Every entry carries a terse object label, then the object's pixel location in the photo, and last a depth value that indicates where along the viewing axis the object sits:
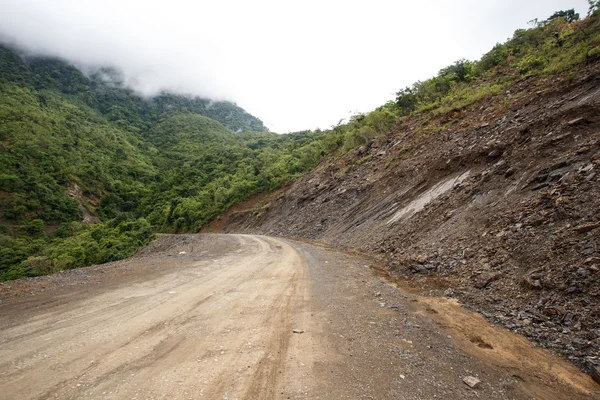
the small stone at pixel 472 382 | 3.46
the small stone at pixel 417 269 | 8.84
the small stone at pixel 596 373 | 3.52
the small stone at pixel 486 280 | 6.53
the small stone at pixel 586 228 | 5.87
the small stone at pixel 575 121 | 10.05
